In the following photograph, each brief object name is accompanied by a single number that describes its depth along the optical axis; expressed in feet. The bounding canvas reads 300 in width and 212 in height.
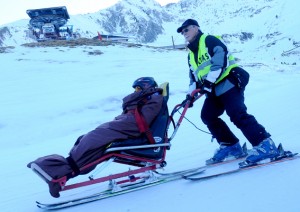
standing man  10.50
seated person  9.00
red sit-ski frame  9.41
